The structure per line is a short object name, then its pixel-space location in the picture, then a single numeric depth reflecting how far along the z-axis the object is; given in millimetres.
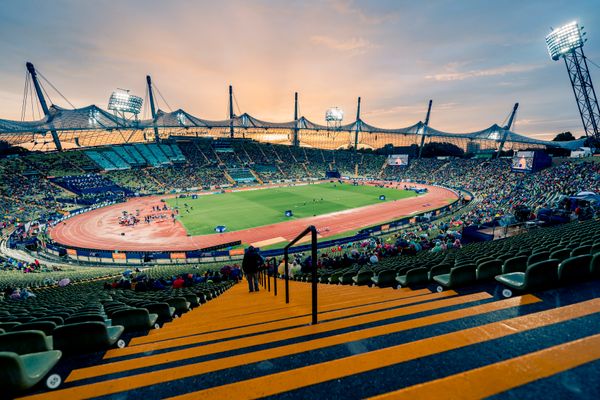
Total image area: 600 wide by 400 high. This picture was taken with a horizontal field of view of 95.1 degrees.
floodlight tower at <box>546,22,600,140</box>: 42781
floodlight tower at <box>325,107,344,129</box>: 120312
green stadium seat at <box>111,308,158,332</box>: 4422
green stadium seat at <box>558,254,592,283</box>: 3717
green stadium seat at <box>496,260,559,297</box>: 3607
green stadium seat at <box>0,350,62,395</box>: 2248
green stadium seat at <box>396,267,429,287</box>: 6699
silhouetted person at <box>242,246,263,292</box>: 9398
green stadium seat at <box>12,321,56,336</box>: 3895
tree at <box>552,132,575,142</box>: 104550
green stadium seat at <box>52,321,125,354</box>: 3227
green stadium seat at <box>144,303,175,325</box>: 5672
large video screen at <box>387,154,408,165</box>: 92062
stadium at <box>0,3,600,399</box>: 2213
